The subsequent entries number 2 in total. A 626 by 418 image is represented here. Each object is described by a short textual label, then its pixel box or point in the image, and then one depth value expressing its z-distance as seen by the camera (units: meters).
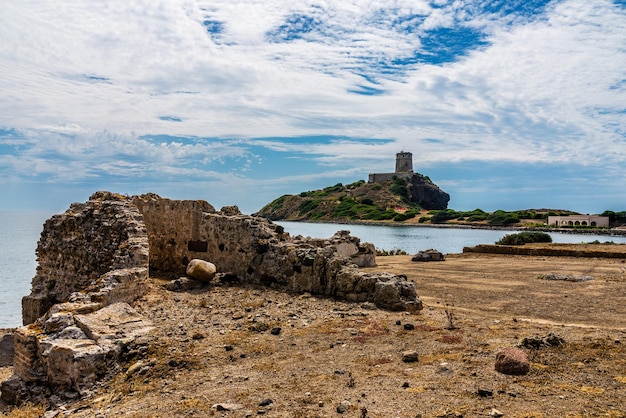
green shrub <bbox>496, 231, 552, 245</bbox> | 31.20
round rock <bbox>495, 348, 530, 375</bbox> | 6.20
